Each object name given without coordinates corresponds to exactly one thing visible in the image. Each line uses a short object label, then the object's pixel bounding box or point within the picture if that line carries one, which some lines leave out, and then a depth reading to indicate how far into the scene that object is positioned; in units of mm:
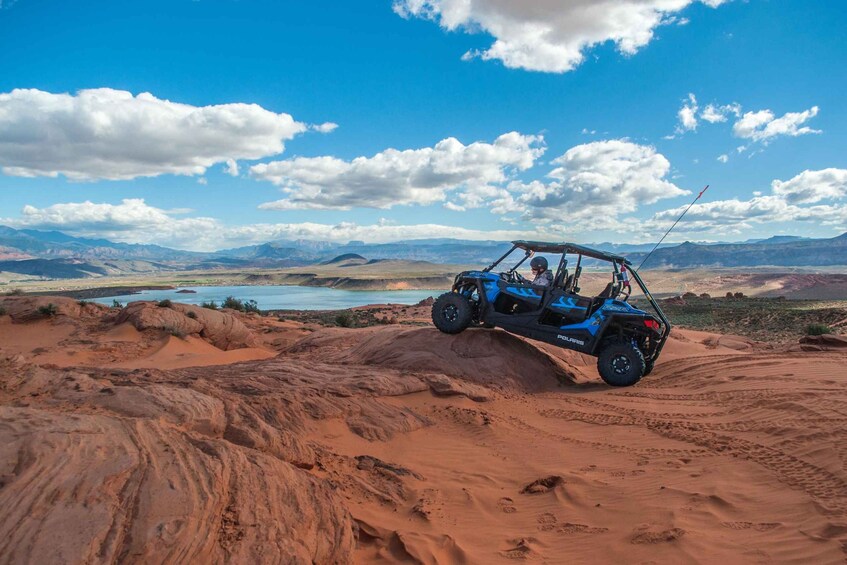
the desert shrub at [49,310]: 17625
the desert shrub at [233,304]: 30953
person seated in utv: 10297
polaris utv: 9430
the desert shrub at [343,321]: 25953
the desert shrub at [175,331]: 16973
